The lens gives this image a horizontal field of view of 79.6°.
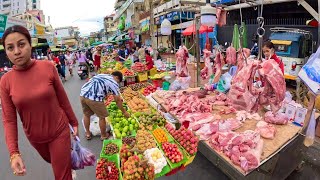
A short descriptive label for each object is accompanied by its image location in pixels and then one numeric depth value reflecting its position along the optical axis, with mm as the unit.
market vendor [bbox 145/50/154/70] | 9012
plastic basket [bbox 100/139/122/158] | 2904
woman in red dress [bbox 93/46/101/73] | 10928
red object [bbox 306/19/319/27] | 7078
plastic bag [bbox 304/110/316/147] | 2325
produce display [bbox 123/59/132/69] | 10306
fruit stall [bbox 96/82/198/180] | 2419
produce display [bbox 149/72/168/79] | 6730
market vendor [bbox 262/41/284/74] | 3594
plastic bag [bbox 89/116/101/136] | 4842
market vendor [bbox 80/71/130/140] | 3899
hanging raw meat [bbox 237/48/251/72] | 3662
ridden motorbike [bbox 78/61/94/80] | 12958
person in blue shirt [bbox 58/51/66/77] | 14985
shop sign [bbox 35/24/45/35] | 30025
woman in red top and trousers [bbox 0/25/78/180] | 1716
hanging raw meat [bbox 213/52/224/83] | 4939
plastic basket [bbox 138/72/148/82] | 8127
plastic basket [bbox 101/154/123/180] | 2661
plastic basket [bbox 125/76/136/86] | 7887
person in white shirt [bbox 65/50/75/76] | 15732
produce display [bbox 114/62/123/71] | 9316
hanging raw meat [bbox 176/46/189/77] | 5739
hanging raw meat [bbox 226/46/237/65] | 4646
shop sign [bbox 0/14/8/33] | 14751
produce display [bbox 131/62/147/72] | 8188
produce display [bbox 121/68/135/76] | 7960
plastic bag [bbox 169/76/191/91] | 5607
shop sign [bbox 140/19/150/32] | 24551
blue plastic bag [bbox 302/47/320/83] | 2007
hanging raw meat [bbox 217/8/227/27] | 5458
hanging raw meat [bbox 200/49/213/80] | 5423
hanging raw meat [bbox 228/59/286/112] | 2929
